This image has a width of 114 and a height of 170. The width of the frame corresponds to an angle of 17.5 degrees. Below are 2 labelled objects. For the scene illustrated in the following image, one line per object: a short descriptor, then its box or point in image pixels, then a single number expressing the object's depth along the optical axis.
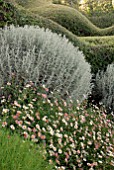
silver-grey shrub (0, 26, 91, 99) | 4.68
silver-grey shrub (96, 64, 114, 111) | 7.04
